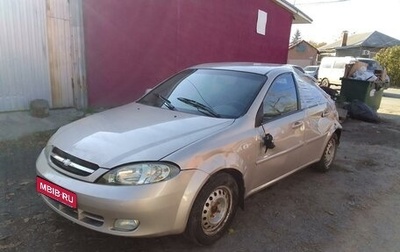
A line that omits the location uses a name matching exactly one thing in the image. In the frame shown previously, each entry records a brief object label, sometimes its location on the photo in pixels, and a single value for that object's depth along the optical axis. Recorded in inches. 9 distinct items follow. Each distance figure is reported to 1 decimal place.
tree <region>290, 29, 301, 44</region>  3850.9
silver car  99.8
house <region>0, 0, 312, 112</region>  244.7
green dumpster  397.7
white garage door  239.0
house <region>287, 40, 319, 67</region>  2022.6
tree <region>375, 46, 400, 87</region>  1144.2
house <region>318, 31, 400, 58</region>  1587.1
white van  878.4
